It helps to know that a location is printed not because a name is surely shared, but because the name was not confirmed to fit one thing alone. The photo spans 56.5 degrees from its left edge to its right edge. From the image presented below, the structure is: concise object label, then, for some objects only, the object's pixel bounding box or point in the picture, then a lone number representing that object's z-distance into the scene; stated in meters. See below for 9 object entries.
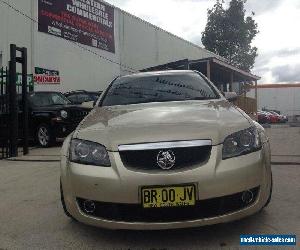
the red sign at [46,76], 10.25
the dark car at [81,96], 8.87
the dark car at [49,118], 6.74
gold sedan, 1.94
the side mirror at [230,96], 3.15
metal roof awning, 11.93
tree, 25.51
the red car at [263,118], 19.79
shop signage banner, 10.72
